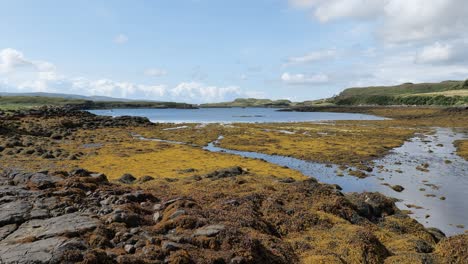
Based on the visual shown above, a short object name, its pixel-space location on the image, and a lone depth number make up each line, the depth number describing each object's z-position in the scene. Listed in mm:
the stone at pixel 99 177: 26819
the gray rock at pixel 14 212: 17150
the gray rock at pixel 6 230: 15625
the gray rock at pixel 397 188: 35878
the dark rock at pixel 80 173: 28950
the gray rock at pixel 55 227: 15109
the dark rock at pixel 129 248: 14167
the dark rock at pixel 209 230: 15967
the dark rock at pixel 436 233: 22064
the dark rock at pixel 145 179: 33281
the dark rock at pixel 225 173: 34406
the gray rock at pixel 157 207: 20703
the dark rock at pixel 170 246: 14148
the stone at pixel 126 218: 17547
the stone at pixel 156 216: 18722
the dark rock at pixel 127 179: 33562
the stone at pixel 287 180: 31239
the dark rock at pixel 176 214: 18344
